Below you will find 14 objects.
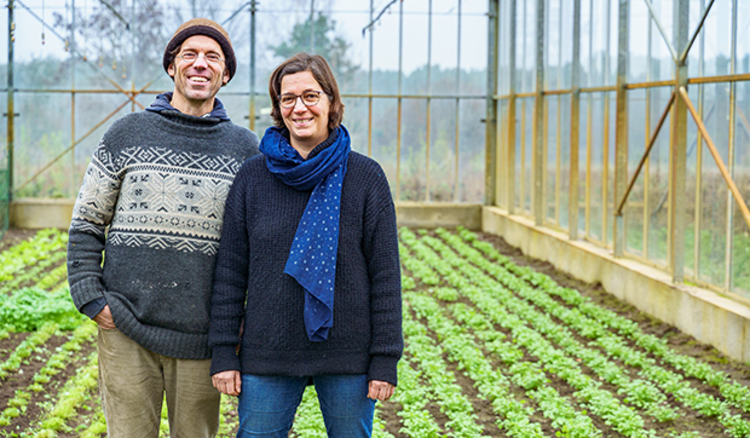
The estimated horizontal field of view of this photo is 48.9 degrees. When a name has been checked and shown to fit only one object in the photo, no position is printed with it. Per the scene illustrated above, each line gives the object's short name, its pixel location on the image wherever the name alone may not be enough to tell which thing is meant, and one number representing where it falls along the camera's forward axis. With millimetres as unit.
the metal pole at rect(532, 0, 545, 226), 10914
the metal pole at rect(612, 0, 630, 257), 8266
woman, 2480
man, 2631
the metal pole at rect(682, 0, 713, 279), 6945
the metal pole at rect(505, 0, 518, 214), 12359
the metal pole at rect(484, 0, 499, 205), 13664
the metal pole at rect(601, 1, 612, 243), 9023
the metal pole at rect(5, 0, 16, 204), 12984
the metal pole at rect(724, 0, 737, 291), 6516
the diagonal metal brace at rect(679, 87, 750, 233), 5754
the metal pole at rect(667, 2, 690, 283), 6762
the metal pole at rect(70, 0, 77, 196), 13188
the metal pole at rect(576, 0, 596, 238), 9570
